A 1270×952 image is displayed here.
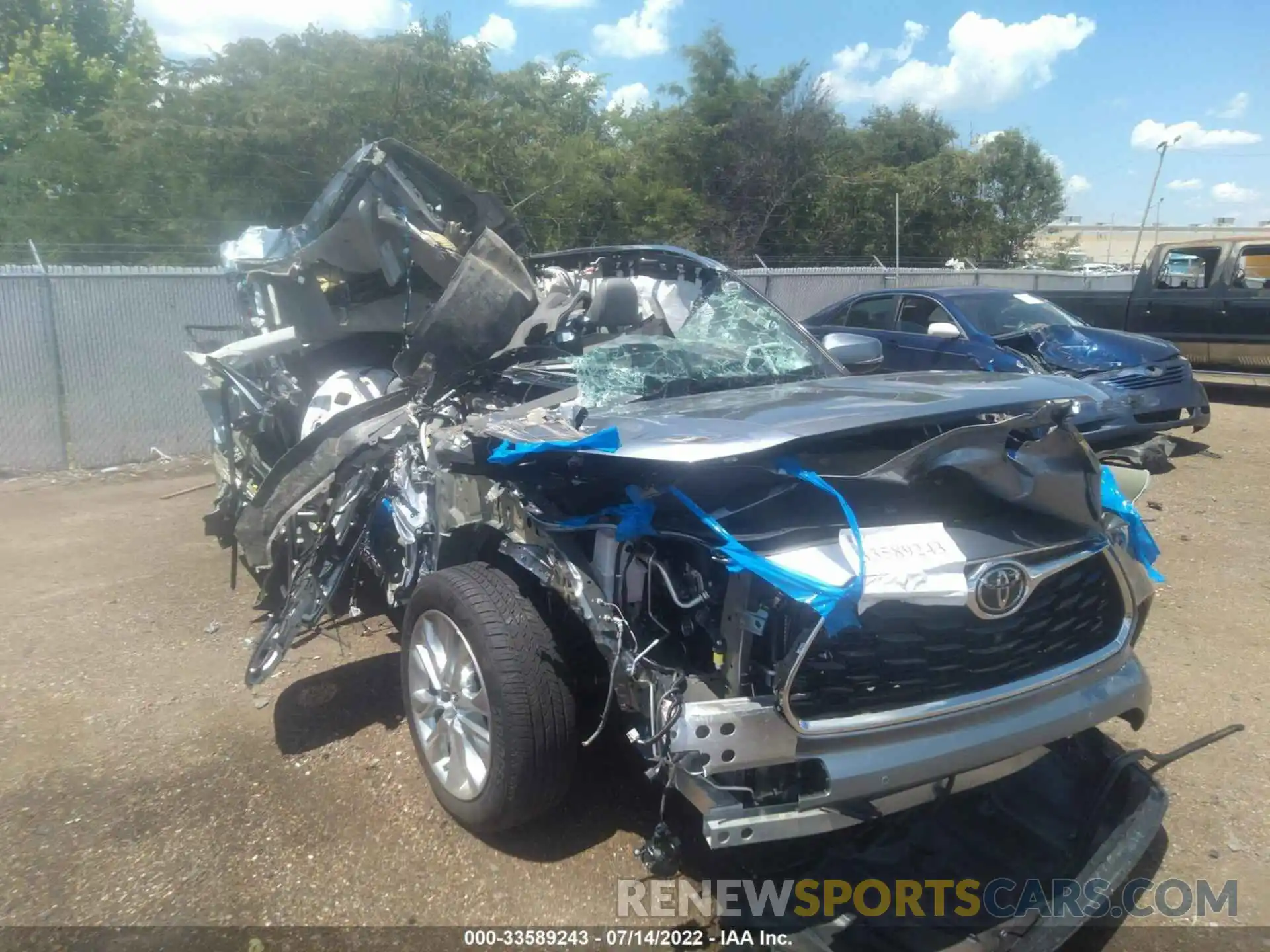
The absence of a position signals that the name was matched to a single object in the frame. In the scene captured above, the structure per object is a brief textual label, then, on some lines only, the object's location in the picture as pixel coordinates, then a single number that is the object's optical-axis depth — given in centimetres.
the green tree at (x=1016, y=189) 2959
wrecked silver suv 220
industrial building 4278
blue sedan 792
